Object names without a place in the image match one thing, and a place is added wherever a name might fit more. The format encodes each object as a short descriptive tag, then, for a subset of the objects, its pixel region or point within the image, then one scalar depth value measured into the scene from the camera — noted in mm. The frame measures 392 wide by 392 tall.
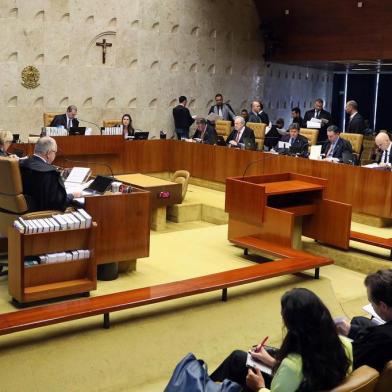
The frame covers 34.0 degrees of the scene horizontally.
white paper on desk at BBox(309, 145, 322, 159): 8312
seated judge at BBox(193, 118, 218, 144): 10266
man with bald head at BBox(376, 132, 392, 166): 7691
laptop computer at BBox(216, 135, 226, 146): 10141
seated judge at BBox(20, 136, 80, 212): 5148
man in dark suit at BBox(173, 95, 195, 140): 12766
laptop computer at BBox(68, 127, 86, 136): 9961
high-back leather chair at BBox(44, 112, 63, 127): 11133
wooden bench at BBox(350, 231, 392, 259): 6228
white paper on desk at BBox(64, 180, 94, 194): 5586
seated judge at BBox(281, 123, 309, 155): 8727
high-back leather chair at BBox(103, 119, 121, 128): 11400
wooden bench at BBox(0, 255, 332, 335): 4125
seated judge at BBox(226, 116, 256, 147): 9953
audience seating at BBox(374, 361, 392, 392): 2748
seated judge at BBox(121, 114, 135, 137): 11125
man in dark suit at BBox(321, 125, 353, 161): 8531
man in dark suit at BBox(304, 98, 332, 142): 11887
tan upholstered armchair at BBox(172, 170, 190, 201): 8336
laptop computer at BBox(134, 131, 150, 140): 10789
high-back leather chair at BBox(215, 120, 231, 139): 11250
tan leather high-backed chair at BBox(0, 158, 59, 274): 5035
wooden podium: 6348
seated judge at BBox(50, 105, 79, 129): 10648
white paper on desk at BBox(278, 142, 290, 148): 9227
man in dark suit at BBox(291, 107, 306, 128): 12383
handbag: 2982
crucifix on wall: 12184
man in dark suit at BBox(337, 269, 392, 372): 2934
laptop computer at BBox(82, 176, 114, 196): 5499
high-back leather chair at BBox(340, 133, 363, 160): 9016
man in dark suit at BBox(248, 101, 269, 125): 12188
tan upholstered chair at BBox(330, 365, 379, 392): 2578
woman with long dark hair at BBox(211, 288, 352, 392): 2596
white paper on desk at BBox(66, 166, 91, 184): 6055
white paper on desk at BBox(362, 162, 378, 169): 7514
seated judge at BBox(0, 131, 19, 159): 6347
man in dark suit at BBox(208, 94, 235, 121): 13070
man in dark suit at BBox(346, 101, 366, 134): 10438
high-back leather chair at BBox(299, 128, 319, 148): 9688
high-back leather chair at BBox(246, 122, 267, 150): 10445
